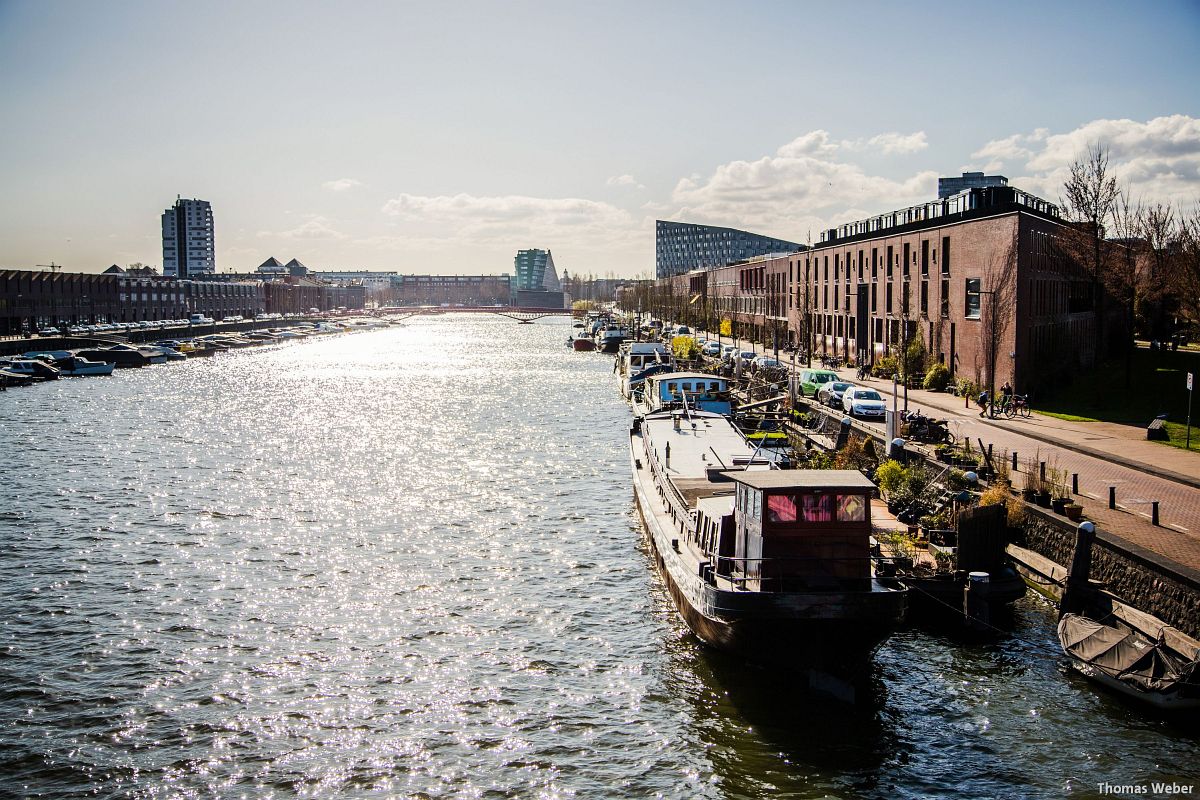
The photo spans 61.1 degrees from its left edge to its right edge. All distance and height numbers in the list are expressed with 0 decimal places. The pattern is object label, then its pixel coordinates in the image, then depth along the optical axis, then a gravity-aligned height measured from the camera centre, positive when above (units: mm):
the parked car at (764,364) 76562 -2520
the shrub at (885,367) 69175 -2611
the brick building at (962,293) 56594 +2546
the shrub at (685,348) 94562 -1578
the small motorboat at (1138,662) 20839 -7159
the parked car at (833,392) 56781 -3524
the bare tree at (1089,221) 59219 +6443
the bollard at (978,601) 25672 -6876
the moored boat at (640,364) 82375 -2809
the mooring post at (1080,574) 25031 -6054
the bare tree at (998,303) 55781 +1434
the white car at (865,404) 51000 -3745
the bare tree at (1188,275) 54562 +3073
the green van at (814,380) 62906 -3118
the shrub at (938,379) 62428 -3047
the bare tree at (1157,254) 73438 +5490
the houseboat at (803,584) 21812 -5623
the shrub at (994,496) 29364 -4911
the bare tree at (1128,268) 57488 +3925
